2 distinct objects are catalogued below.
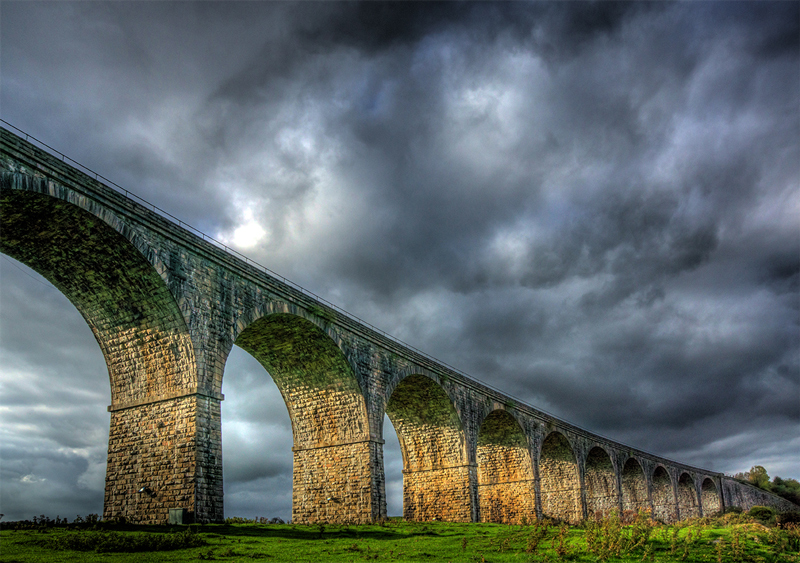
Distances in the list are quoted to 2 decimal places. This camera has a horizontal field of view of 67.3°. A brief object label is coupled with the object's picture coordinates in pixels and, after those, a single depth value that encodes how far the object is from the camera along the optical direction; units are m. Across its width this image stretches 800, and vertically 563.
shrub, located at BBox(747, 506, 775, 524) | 52.28
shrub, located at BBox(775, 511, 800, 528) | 48.61
